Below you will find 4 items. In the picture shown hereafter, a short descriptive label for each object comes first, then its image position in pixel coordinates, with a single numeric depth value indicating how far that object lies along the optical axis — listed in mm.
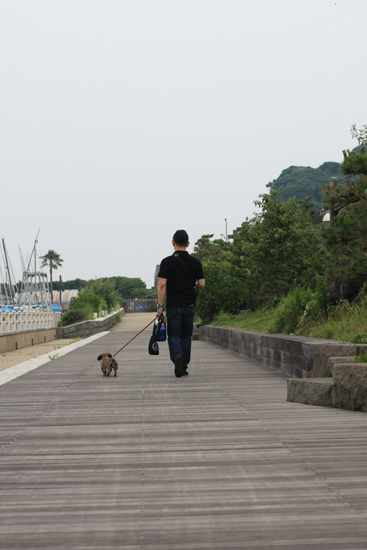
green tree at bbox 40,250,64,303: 145875
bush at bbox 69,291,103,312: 48344
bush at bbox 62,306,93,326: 45562
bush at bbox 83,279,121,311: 55594
